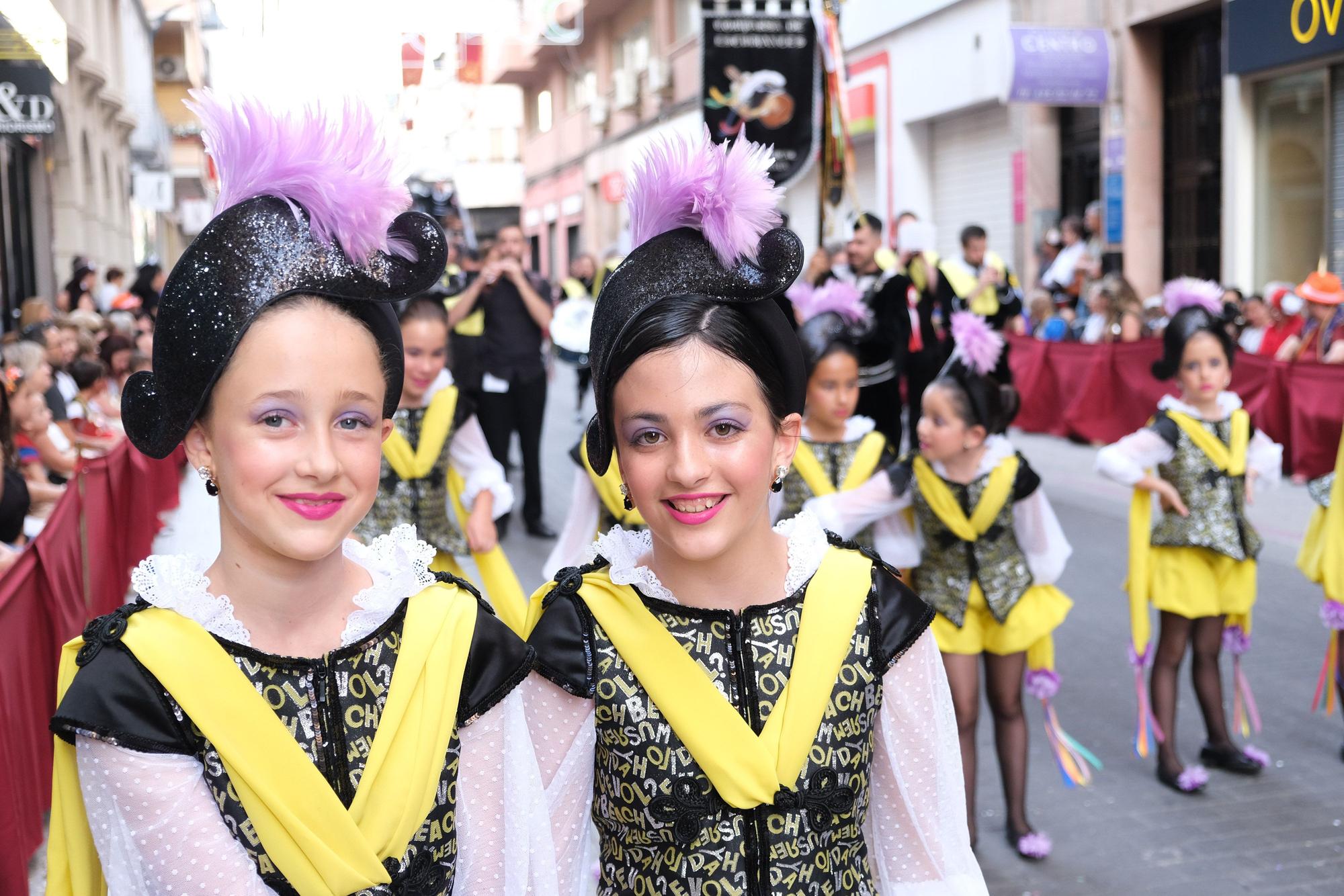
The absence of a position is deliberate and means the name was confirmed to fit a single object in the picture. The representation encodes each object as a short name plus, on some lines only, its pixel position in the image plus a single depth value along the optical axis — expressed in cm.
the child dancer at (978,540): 468
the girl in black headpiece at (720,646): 221
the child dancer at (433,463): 520
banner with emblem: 977
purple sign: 1614
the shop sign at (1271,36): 1208
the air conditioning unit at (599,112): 3575
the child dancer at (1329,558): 532
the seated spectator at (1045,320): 1533
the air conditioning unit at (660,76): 2958
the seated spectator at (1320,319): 1120
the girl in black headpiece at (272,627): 189
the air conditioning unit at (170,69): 4450
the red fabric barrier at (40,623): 409
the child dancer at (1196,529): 537
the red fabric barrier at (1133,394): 1070
